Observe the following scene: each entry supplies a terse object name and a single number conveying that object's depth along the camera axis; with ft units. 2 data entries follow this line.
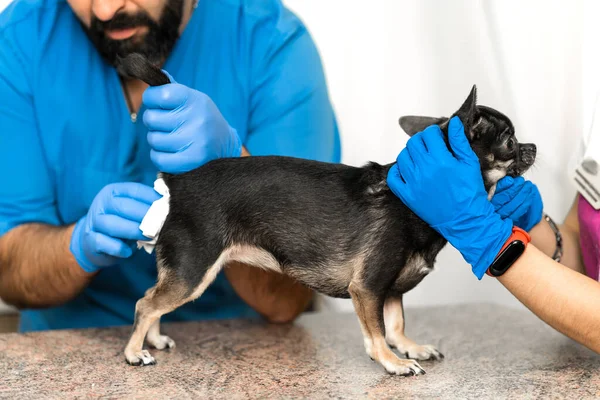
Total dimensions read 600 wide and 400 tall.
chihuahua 4.18
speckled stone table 4.03
